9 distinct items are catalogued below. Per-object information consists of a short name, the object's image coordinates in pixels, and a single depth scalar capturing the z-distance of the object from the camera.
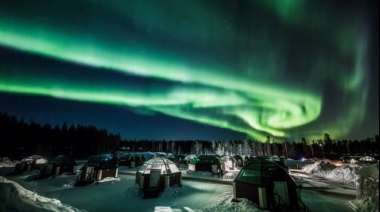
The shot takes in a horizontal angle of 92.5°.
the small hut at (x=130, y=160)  54.53
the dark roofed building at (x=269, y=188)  16.45
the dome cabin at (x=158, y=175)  23.56
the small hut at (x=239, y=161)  59.22
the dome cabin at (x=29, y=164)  42.69
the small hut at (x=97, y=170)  29.55
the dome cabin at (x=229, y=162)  49.03
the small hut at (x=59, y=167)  36.47
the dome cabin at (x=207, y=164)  42.72
